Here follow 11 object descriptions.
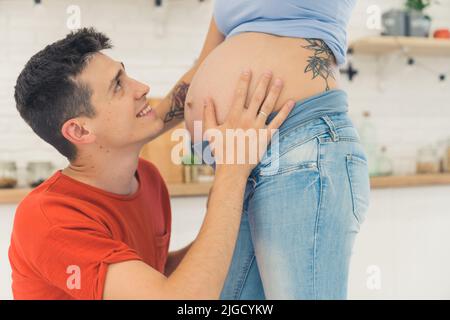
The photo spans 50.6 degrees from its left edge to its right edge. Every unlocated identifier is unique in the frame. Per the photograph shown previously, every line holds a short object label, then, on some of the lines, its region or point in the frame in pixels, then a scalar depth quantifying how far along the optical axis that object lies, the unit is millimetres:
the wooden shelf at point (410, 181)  2061
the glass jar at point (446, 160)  2307
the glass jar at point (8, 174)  1760
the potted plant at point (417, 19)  2184
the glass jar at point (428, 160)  2297
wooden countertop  1685
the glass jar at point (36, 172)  1822
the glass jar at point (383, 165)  2182
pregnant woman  748
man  733
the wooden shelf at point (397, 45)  2127
